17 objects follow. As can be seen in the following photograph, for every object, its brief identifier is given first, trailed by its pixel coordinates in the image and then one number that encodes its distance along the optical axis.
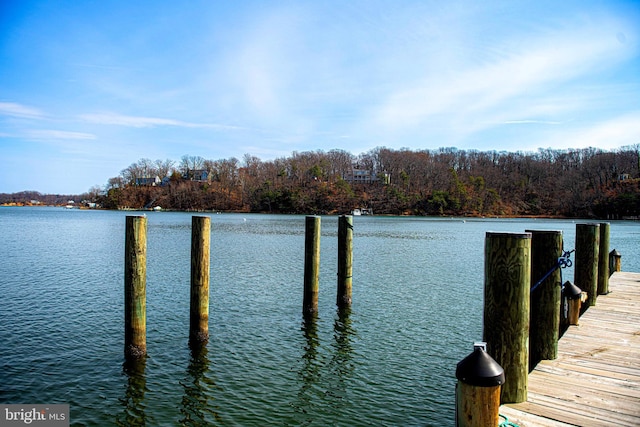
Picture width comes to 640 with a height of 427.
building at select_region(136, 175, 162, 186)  185.12
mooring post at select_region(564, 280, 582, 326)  8.27
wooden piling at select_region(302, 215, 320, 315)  12.84
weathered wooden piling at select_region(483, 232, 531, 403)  4.62
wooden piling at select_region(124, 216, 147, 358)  8.81
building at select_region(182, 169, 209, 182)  188.82
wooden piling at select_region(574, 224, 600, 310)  10.52
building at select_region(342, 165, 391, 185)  183.12
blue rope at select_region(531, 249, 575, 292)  5.74
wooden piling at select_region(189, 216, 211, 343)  9.80
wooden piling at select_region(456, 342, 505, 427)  3.79
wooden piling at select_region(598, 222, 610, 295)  12.04
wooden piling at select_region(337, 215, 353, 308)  13.67
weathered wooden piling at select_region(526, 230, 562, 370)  5.94
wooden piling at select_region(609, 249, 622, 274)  16.98
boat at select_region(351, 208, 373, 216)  152.34
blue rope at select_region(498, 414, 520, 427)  4.36
